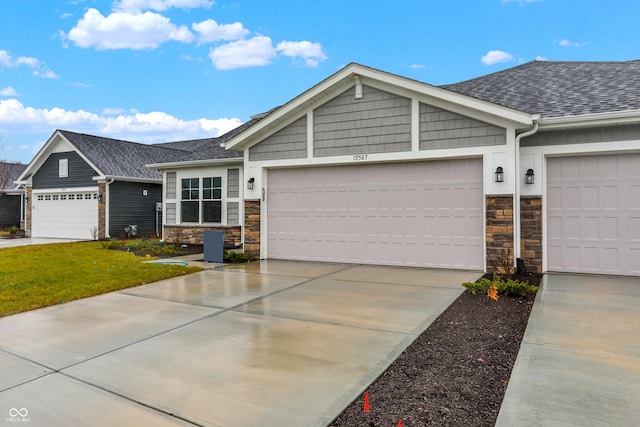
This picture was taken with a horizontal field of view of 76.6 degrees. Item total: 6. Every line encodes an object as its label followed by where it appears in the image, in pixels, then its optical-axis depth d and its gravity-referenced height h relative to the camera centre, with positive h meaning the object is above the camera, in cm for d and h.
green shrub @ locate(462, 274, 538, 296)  618 -108
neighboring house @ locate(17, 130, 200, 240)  1798 +130
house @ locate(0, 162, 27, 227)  2573 +105
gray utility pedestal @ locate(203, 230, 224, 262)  1045 -74
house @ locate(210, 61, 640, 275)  786 +101
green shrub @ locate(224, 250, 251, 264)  1051 -106
